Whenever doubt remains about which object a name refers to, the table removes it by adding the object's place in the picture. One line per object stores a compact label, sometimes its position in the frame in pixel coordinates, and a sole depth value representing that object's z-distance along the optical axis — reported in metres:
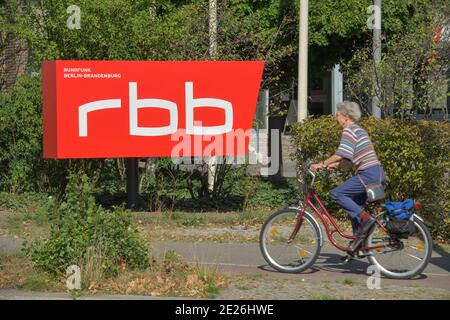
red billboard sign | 23.09
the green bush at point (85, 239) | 15.26
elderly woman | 16.11
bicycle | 15.81
